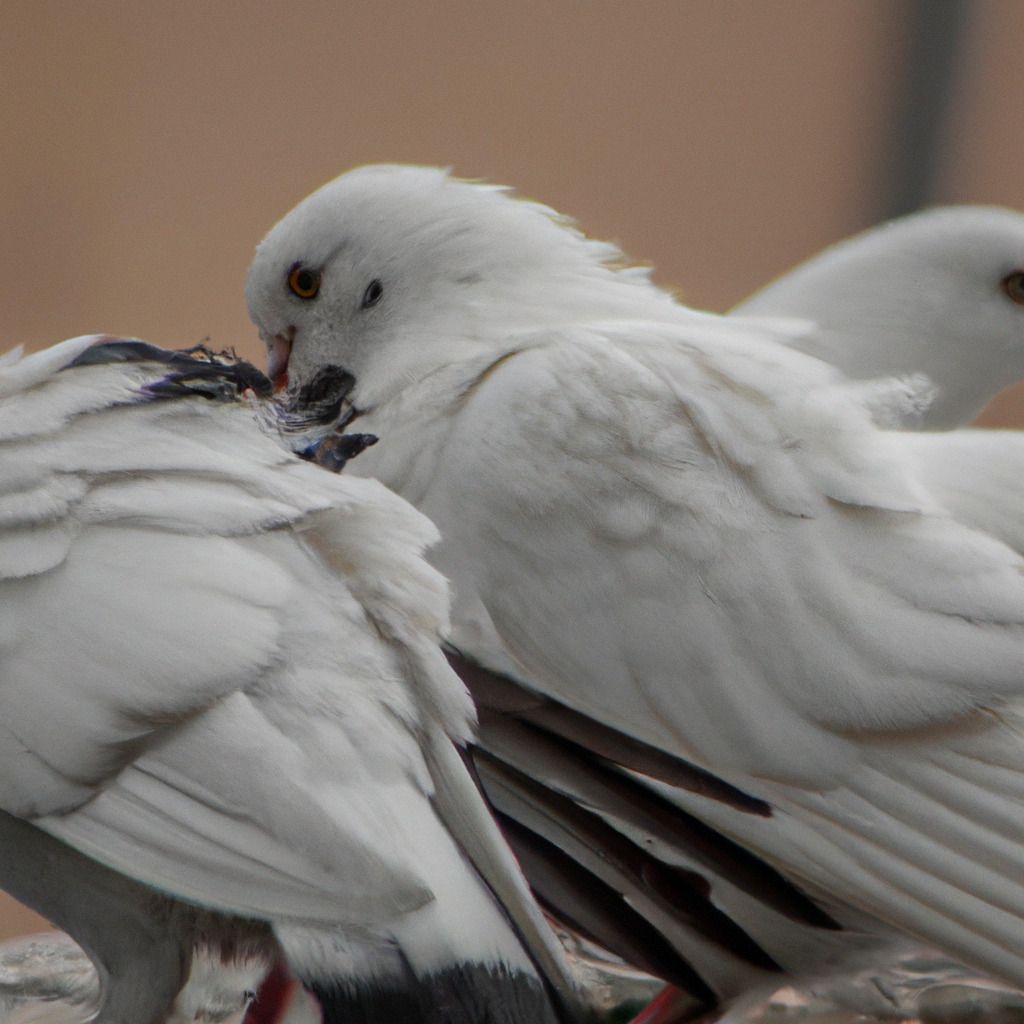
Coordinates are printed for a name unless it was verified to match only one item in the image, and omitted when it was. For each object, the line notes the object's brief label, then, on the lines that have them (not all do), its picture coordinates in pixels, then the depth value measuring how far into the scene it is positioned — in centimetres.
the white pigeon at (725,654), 467
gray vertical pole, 691
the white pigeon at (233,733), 463
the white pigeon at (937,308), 477
